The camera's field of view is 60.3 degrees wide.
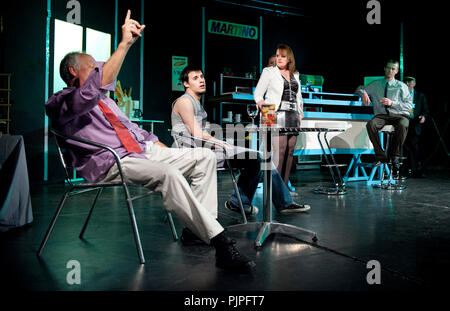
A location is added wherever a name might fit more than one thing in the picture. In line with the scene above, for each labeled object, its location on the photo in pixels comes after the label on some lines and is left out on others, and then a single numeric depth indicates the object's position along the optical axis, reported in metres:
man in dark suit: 6.99
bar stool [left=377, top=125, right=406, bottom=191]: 5.07
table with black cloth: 2.67
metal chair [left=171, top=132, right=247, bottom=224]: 2.64
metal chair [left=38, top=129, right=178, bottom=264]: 1.89
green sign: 8.55
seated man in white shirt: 5.25
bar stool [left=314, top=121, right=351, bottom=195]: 4.60
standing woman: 4.00
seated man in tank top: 2.82
